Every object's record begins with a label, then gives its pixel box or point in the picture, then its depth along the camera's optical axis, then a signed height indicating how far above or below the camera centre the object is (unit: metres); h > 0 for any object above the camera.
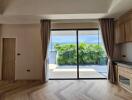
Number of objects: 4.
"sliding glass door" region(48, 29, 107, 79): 4.21 -0.19
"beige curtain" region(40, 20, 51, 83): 3.80 +0.67
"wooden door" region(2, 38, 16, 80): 4.24 -0.36
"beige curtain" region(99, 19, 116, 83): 3.76 +0.61
